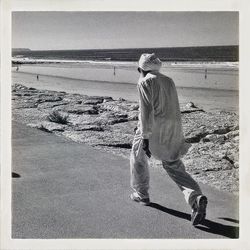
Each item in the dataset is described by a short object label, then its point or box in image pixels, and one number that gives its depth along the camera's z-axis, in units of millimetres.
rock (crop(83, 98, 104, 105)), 10121
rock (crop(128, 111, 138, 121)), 8704
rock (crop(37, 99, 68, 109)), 9228
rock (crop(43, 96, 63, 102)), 9984
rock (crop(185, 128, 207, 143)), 7324
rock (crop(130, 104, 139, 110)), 9388
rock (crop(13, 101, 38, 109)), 9062
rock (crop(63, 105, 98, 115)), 8881
